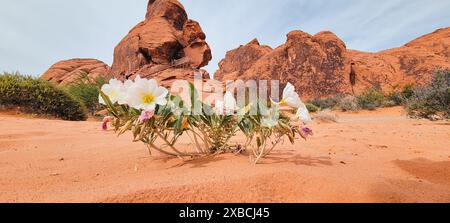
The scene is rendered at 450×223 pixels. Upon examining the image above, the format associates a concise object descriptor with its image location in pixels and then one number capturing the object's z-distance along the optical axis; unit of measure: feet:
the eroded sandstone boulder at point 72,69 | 81.46
